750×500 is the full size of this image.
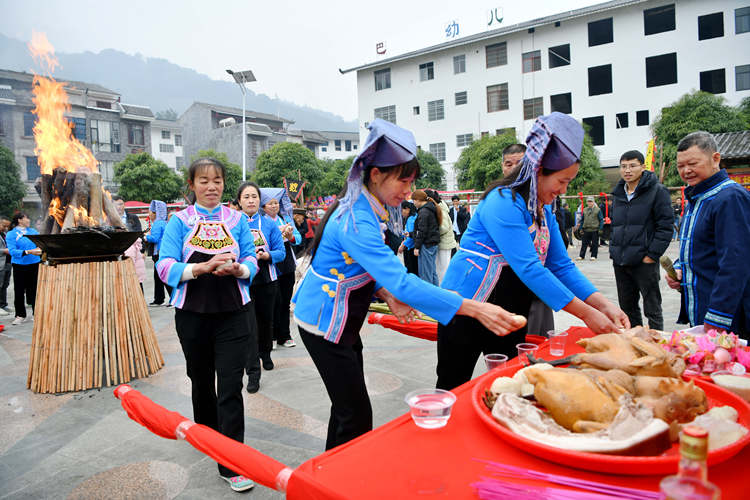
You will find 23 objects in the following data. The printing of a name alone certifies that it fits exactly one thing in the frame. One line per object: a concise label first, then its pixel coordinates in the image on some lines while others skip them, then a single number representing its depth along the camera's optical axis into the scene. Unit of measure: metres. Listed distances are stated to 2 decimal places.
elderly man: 2.75
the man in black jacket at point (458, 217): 12.51
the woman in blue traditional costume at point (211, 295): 2.85
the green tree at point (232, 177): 36.19
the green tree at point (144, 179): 32.28
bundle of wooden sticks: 4.38
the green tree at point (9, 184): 26.75
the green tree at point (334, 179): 38.25
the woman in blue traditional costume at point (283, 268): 5.60
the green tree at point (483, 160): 26.81
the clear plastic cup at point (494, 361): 2.03
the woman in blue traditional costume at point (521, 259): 2.25
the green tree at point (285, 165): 38.22
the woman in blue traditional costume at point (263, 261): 4.84
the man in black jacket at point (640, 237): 4.76
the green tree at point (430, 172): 34.03
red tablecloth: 1.11
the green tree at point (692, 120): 22.42
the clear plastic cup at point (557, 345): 2.17
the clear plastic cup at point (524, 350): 2.02
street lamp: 27.47
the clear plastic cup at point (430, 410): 1.40
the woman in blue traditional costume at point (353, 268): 1.99
